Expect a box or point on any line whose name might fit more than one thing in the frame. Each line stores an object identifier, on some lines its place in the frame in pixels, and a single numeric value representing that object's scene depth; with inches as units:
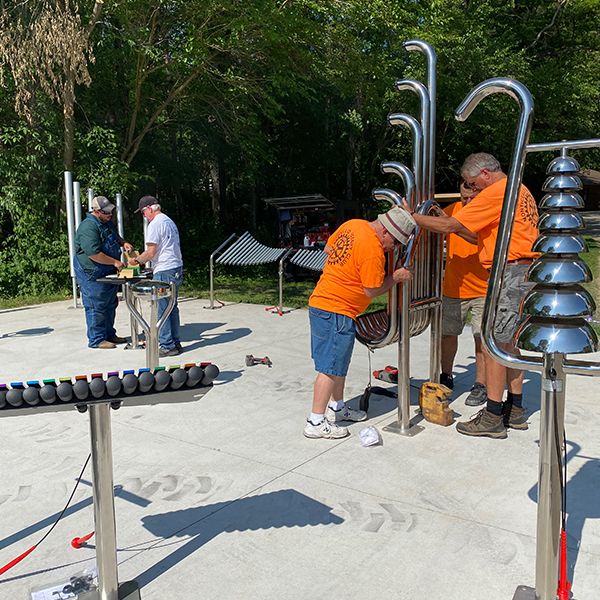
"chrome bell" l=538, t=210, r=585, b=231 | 87.4
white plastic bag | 168.9
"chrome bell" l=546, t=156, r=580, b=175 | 89.8
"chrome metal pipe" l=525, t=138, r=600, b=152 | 86.4
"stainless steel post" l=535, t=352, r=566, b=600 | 88.7
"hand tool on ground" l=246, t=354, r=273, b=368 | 249.9
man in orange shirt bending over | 161.3
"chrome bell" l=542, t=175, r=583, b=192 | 88.8
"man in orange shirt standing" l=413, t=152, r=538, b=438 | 171.0
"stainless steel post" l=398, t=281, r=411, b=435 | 177.3
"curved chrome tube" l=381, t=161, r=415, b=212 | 174.2
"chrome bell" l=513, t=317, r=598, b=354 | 84.8
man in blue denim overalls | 272.2
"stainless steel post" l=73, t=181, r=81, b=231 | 361.1
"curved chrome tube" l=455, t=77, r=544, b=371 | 88.0
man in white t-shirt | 265.3
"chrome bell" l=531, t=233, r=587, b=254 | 86.5
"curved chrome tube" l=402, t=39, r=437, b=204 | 175.6
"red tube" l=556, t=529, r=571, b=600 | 98.6
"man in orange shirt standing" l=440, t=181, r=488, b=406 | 193.6
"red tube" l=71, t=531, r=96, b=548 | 120.8
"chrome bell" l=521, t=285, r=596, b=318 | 85.1
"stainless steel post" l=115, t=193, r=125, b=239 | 368.6
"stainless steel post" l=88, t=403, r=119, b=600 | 97.7
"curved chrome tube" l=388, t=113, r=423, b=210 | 173.5
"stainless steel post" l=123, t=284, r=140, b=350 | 281.4
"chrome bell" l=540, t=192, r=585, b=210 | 87.9
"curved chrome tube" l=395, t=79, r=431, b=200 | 174.8
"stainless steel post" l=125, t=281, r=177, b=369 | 212.1
